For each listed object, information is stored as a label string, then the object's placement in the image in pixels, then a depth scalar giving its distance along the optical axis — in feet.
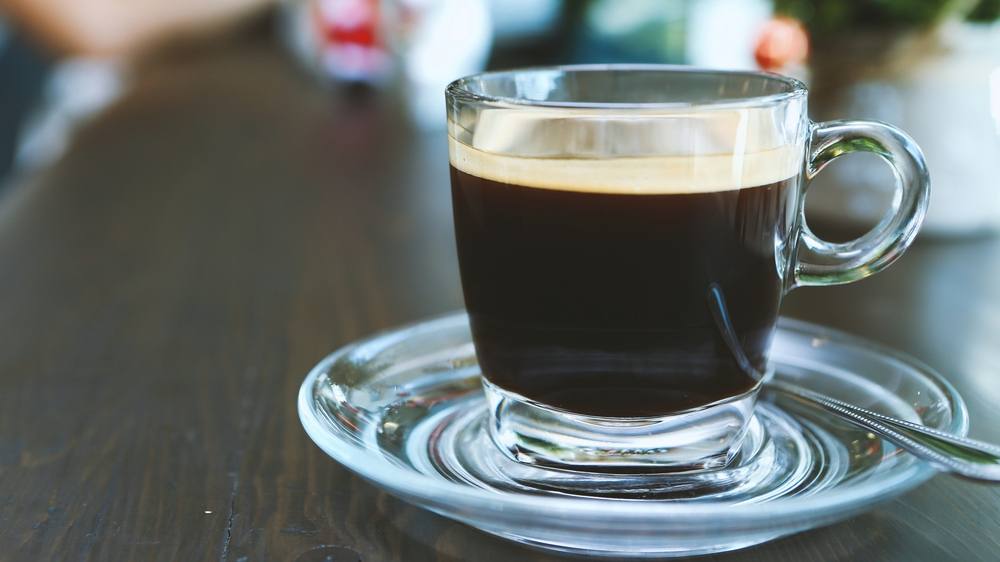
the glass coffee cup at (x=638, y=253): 1.26
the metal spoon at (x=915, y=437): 1.13
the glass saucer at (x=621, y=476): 1.03
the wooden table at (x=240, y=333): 1.22
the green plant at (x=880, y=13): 2.52
